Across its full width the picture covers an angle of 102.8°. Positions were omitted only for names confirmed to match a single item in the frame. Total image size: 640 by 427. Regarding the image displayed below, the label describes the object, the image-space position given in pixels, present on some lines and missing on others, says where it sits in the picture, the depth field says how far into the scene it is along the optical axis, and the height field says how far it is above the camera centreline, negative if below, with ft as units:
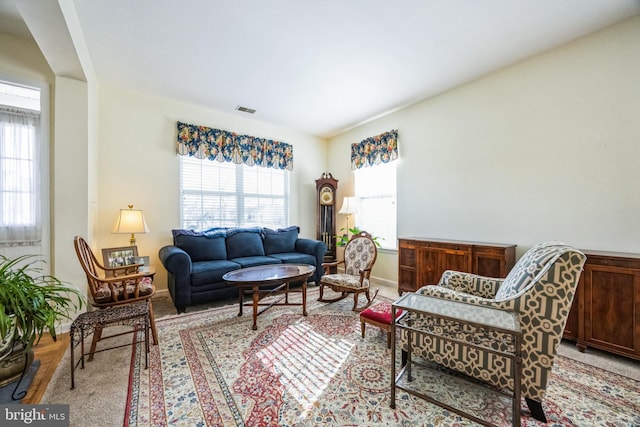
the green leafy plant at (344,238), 14.24 -1.41
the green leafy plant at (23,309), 4.66 -1.75
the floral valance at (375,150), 13.39 +3.58
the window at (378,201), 14.21 +0.75
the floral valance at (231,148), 12.86 +3.75
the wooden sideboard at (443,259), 8.95 -1.79
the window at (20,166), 7.83 +1.60
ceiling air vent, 13.19 +5.56
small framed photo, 10.17 -1.92
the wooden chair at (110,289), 6.89 -2.14
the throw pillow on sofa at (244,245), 12.99 -1.57
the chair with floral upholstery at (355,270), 9.68 -2.33
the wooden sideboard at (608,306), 6.41 -2.48
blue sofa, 9.87 -1.99
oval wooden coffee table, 8.57 -2.19
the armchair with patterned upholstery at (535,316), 4.34 -1.81
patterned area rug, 4.74 -3.76
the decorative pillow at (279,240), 14.17 -1.46
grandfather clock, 15.97 +0.21
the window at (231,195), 13.32 +1.16
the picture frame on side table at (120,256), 10.08 -1.62
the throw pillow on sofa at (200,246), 11.76 -1.45
